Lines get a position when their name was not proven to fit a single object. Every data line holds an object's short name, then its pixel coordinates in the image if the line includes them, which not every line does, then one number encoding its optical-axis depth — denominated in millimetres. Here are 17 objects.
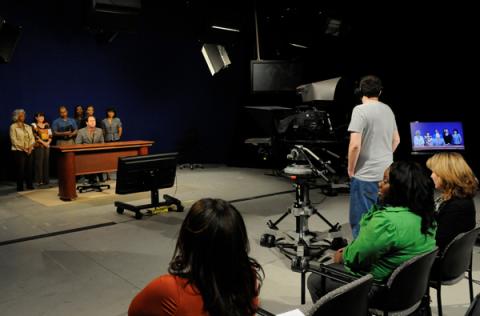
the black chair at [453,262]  2258
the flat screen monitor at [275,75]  6469
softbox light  8672
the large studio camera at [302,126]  4020
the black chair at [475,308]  1404
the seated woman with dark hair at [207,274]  1274
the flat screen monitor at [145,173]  5125
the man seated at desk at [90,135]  7578
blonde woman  2600
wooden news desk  6340
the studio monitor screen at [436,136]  6047
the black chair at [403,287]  1900
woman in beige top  7336
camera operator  3262
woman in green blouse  2025
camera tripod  3666
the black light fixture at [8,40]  6634
